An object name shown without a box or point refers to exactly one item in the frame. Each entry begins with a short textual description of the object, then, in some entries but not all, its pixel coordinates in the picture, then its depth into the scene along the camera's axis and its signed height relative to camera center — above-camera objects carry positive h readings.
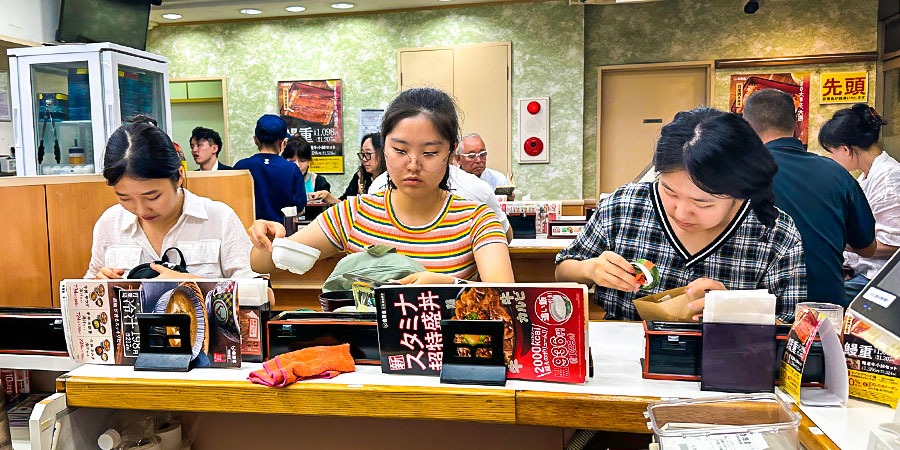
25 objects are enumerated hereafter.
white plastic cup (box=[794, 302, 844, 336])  1.17 -0.26
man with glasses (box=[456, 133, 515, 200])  4.88 +0.13
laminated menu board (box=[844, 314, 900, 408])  1.17 -0.37
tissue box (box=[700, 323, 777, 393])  1.21 -0.36
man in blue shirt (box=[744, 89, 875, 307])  2.40 -0.16
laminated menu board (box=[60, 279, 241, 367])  1.38 -0.29
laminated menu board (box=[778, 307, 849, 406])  1.17 -0.35
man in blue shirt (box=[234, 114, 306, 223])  4.51 +0.02
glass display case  4.33 +0.52
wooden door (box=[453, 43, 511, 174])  7.14 +0.88
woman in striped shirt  1.76 -0.12
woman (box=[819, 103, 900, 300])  3.53 -0.01
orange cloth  1.31 -0.39
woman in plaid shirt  1.52 -0.15
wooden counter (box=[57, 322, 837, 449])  1.21 -0.43
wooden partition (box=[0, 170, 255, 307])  2.12 -0.18
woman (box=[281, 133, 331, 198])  6.22 +0.21
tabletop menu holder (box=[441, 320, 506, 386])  1.27 -0.36
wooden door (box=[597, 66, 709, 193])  7.29 +0.69
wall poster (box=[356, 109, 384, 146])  7.45 +0.62
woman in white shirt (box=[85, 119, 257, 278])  2.12 -0.17
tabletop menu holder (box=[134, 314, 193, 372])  1.39 -0.36
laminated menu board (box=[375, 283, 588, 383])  1.24 -0.30
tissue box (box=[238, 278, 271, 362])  1.38 -0.30
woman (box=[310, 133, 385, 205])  4.19 +0.08
